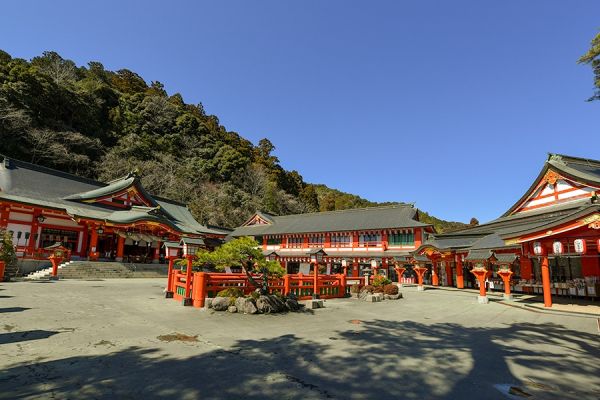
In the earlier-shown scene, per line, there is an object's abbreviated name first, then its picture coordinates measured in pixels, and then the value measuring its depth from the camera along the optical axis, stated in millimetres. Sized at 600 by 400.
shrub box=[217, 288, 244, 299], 12250
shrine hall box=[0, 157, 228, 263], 23734
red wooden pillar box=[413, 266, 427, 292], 24122
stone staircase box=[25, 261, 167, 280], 21402
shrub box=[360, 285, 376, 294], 17906
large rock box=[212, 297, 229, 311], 11510
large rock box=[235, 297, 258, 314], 11264
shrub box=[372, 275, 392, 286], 18719
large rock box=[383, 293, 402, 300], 17562
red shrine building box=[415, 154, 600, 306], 13883
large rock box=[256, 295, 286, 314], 11398
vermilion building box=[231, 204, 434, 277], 30781
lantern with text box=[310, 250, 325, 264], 16484
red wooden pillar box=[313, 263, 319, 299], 16275
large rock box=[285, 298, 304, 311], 12447
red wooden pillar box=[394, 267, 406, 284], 27494
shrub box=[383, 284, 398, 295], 17750
